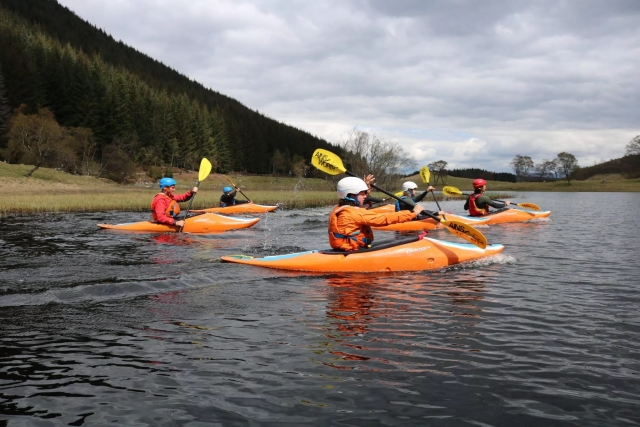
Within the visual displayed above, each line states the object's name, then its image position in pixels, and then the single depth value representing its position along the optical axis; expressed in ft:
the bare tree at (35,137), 170.81
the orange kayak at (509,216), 64.49
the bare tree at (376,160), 195.65
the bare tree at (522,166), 422.00
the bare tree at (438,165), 361.36
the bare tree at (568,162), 358.64
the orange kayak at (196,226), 52.19
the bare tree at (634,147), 349.20
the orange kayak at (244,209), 75.45
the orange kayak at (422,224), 58.86
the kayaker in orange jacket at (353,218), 30.63
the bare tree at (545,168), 386.20
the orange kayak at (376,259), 31.42
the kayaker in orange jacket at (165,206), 50.42
